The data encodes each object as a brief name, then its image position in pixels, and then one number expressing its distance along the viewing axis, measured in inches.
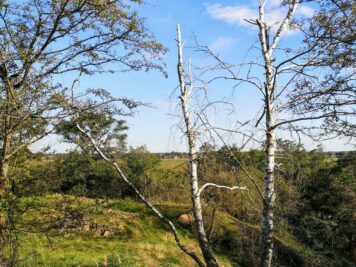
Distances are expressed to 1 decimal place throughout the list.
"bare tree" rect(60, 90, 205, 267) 265.9
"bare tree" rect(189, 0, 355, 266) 219.5
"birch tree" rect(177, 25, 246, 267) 231.5
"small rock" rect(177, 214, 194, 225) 815.3
